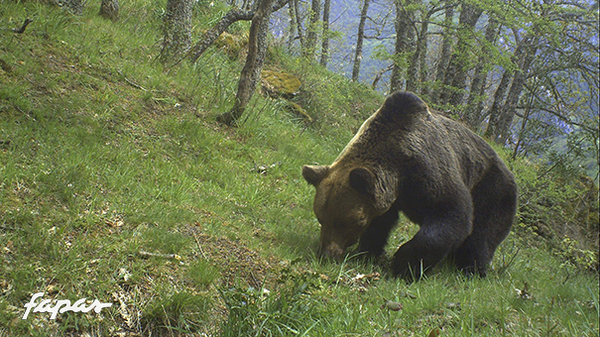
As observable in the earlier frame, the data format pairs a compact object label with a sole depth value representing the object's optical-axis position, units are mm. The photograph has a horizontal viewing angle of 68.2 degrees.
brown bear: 4309
